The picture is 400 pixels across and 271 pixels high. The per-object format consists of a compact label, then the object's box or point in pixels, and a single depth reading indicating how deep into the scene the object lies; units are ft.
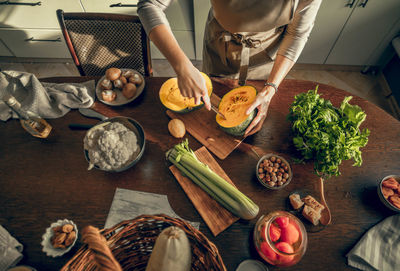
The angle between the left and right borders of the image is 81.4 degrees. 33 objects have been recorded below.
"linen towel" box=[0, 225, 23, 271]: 2.78
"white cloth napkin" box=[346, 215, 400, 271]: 2.86
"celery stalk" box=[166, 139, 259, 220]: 3.06
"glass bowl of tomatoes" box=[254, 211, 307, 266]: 2.60
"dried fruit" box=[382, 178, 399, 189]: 3.16
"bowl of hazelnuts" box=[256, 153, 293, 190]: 3.25
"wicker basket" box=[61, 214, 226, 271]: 2.35
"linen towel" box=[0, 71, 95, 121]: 3.75
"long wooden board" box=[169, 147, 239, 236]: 3.12
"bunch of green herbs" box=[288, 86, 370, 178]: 2.99
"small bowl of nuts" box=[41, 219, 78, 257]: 2.84
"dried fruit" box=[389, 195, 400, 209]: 3.09
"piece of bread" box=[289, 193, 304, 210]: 3.12
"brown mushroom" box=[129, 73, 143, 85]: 4.08
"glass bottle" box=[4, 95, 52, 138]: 3.64
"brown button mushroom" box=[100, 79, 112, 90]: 4.01
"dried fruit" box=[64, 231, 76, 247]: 2.88
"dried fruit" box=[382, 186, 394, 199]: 3.16
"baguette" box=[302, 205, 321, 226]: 3.02
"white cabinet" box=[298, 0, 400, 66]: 6.43
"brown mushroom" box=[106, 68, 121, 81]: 4.03
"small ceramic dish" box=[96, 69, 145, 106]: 3.98
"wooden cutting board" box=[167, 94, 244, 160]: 3.69
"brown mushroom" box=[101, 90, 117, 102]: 3.91
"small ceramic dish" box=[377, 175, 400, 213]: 3.07
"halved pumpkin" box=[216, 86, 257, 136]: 3.60
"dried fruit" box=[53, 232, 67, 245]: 2.83
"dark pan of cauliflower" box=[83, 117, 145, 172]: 3.19
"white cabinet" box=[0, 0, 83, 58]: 6.98
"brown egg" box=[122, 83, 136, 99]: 3.96
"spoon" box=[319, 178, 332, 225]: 3.07
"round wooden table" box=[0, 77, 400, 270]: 3.02
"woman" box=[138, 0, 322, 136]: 2.80
